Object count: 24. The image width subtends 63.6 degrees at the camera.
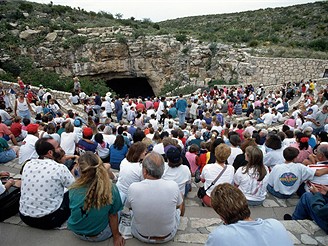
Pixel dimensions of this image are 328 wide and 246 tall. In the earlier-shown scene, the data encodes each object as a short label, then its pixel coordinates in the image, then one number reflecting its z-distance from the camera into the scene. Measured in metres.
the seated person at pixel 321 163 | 4.13
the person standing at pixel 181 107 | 11.99
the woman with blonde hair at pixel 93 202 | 2.77
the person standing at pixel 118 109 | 12.38
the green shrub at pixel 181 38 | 25.44
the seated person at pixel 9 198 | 3.50
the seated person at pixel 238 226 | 1.96
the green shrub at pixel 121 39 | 24.02
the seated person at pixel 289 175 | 4.24
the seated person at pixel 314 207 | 3.38
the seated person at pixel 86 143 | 5.80
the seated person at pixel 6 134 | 6.66
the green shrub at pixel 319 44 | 25.87
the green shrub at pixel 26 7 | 27.94
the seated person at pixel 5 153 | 5.82
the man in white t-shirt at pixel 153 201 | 2.92
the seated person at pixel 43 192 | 3.16
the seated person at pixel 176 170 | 4.05
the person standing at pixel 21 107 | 9.26
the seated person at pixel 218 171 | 4.23
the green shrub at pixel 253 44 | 26.69
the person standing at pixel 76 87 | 15.54
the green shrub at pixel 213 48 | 24.06
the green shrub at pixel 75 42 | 23.06
